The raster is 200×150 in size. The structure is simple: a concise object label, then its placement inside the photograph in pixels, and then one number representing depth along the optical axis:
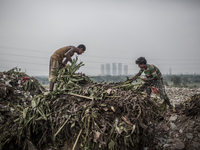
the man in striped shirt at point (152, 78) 4.43
